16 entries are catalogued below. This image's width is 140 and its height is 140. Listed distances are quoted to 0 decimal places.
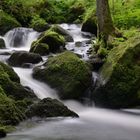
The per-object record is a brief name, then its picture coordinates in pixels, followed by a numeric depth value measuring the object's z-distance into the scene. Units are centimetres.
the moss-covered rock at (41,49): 1425
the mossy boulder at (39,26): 1892
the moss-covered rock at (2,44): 1635
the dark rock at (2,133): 732
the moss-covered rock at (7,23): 1947
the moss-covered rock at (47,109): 883
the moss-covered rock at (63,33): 1706
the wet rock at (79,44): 1582
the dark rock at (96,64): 1153
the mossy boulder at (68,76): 1052
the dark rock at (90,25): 1802
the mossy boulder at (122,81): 1009
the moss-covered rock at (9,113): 821
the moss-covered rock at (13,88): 975
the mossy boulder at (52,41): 1454
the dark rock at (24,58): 1278
